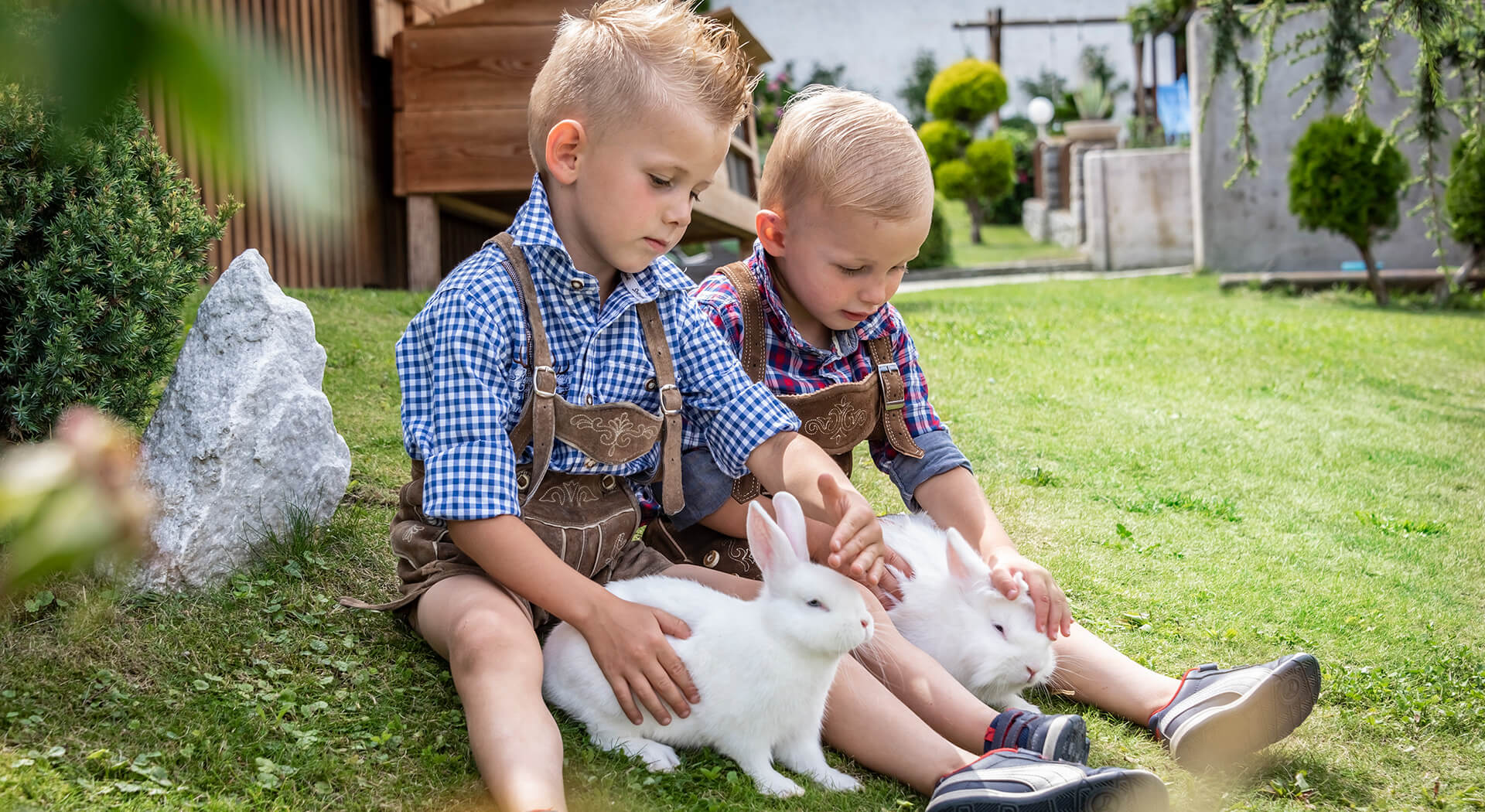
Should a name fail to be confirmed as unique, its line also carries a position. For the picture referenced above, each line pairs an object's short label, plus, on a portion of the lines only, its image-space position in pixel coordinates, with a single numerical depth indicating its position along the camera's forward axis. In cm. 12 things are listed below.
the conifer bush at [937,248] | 1697
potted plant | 2136
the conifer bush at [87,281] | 234
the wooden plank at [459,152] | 666
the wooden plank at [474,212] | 739
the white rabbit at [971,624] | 235
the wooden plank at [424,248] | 691
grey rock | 250
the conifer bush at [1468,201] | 1108
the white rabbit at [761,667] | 202
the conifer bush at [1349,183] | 1159
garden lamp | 2373
